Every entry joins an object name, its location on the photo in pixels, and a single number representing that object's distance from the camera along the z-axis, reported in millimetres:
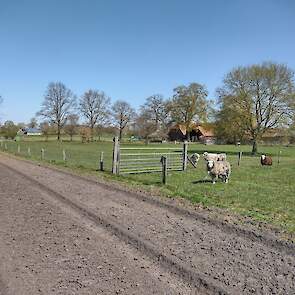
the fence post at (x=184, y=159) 21266
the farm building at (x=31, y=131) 132312
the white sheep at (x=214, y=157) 15961
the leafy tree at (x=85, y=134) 80938
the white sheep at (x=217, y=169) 14719
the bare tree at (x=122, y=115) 96938
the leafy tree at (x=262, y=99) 45656
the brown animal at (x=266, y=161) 26688
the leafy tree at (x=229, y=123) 46562
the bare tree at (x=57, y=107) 87312
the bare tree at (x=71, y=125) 88094
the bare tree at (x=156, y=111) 92250
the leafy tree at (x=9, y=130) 90112
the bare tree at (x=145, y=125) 86375
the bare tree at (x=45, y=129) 87238
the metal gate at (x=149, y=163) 17766
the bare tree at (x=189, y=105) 76812
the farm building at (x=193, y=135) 102312
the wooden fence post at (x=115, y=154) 17641
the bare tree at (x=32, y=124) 107250
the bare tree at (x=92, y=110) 92250
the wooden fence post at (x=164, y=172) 14410
